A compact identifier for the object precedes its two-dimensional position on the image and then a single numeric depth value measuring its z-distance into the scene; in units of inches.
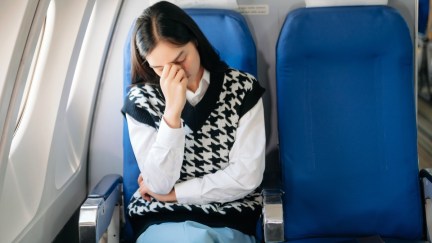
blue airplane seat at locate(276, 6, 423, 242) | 73.9
